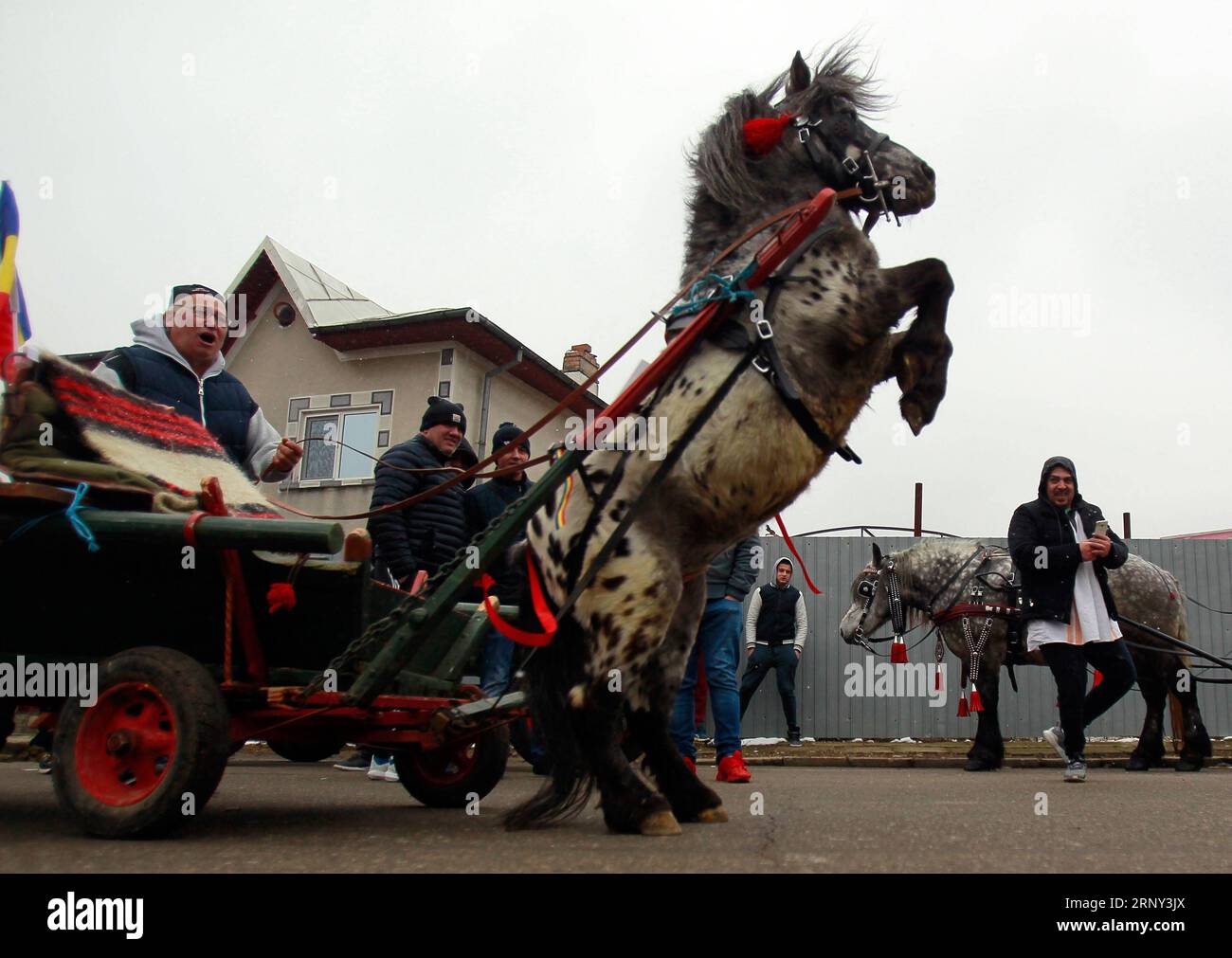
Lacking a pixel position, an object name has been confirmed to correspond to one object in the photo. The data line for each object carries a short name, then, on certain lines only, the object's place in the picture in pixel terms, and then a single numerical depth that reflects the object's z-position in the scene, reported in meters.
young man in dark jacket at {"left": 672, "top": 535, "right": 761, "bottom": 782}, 6.95
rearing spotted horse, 3.84
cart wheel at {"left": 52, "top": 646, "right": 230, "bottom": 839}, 3.41
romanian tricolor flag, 4.34
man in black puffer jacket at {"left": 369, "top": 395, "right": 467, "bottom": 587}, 6.59
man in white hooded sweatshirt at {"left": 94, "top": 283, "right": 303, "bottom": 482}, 4.53
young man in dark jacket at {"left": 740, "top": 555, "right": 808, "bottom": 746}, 13.43
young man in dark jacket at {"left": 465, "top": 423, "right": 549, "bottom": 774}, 7.20
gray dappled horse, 9.35
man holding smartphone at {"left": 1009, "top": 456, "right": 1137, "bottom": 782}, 7.27
